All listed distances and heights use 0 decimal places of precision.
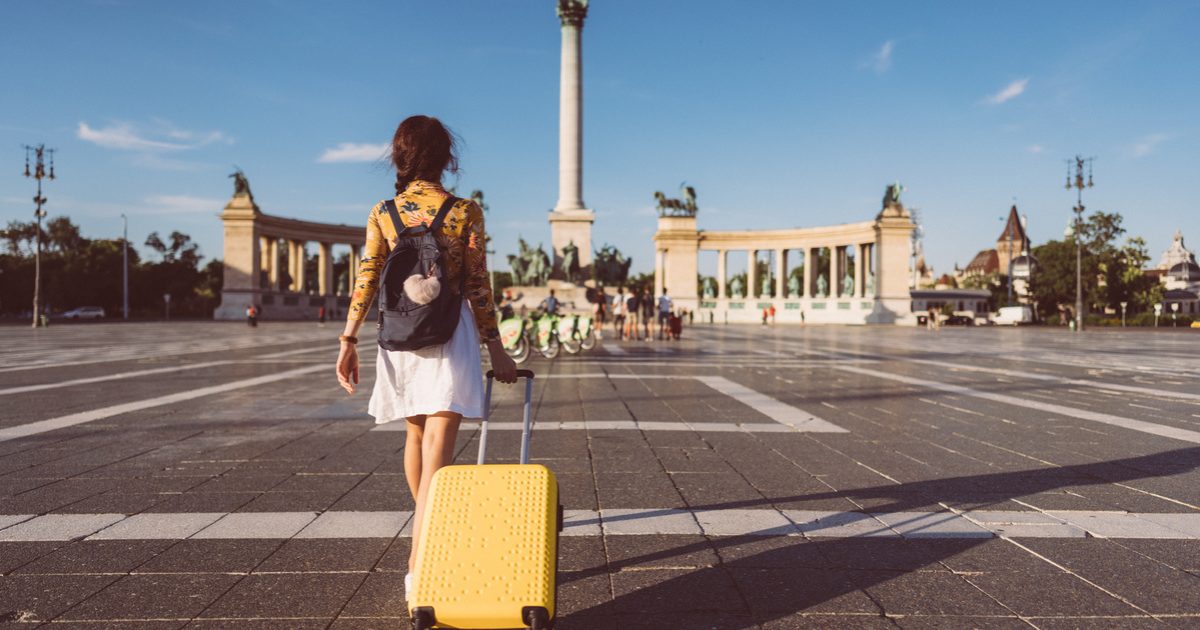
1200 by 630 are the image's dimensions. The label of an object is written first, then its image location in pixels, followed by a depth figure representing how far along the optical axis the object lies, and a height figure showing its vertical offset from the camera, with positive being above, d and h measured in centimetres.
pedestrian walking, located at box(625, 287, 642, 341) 2569 -24
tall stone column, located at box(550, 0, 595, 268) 4103 +825
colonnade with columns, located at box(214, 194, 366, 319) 6300 +339
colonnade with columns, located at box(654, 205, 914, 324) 6438 +320
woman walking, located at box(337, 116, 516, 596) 280 -13
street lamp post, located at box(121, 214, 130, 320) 6406 +95
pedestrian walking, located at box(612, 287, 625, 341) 2812 -40
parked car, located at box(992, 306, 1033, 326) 6806 -82
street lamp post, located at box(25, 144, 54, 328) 3944 +649
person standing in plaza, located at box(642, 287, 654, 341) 2749 -15
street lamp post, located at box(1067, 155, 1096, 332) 4573 +721
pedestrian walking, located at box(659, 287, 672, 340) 2677 -21
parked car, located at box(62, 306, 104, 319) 6384 -95
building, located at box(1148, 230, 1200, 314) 10362 +495
